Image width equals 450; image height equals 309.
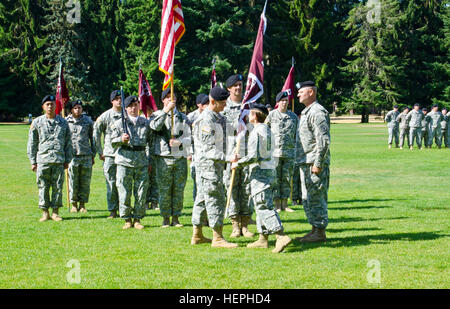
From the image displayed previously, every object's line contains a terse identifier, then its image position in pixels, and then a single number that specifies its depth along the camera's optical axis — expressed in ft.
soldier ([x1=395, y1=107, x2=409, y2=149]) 97.91
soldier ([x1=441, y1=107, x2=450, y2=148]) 101.04
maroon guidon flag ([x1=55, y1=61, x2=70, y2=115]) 43.62
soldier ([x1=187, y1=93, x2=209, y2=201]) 36.69
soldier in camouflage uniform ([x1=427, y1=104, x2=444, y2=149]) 99.71
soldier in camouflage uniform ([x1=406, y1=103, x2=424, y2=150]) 96.53
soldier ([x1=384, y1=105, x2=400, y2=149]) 98.17
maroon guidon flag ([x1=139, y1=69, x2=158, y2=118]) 38.88
